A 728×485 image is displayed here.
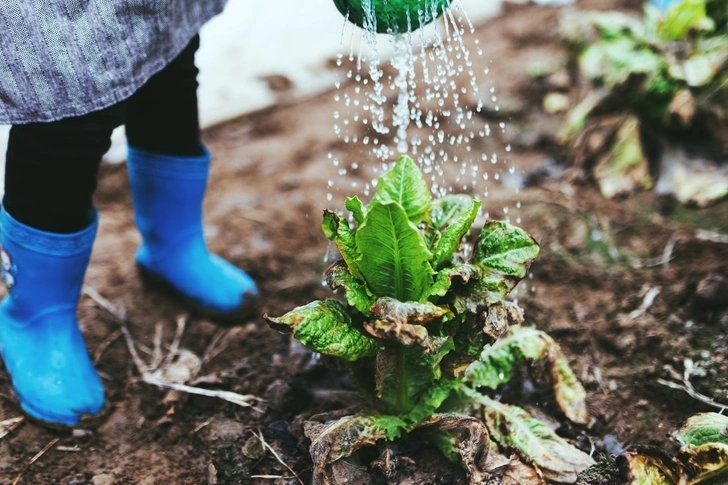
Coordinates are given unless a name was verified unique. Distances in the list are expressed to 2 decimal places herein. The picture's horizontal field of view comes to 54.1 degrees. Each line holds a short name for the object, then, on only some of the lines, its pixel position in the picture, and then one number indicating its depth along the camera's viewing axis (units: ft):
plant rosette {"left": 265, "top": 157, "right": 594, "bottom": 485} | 4.75
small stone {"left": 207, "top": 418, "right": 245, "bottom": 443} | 6.04
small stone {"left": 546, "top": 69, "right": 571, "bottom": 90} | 11.86
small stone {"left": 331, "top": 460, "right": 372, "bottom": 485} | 5.16
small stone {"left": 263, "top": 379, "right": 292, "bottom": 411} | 6.25
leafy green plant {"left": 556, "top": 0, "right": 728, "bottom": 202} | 9.45
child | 4.82
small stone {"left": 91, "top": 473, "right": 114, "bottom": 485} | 5.80
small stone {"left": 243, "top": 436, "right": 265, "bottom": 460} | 5.82
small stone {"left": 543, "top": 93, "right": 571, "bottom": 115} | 11.38
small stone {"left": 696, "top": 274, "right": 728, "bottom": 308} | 6.95
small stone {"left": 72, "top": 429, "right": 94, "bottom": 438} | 6.27
